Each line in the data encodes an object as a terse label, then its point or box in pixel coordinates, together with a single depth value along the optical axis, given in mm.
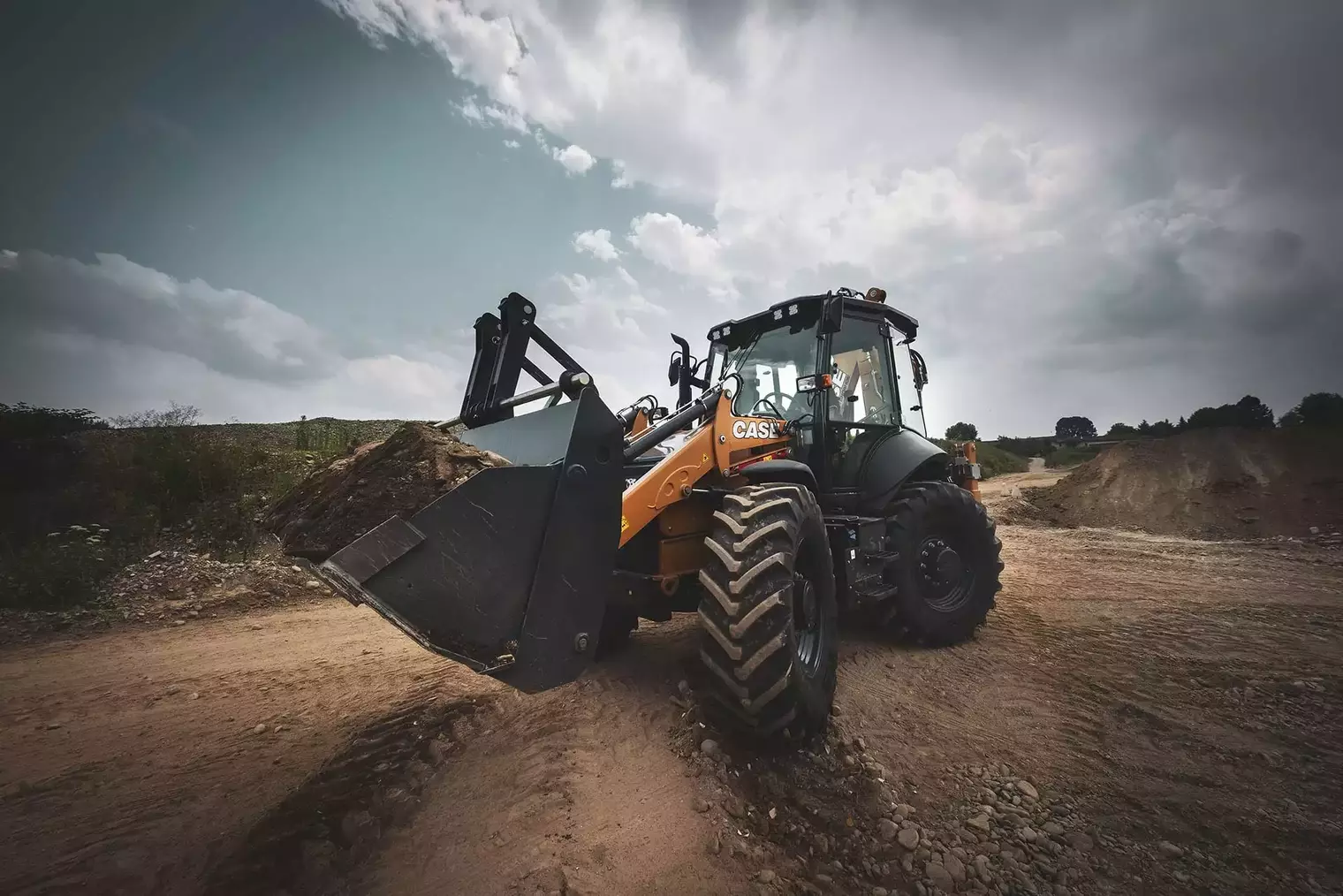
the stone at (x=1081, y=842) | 2426
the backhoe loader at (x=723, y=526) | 2277
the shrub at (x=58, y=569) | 5805
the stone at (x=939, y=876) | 2254
